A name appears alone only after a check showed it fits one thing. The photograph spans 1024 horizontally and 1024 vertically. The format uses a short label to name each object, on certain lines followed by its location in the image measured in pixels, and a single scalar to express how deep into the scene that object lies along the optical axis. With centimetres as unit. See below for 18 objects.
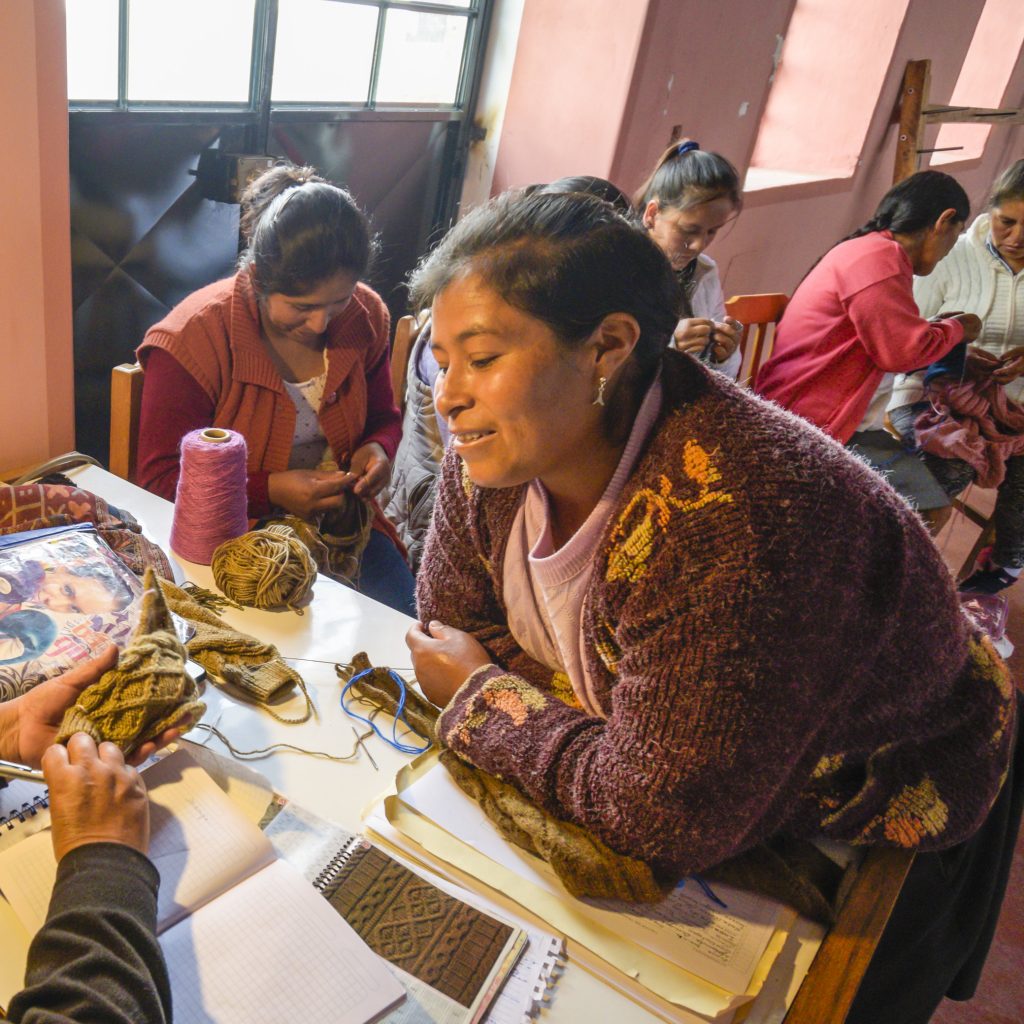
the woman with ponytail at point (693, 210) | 209
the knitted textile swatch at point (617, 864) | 90
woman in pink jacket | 232
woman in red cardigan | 152
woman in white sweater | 272
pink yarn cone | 131
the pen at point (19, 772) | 85
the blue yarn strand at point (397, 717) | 110
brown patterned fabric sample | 83
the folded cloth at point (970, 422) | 266
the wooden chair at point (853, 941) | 85
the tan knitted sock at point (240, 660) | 112
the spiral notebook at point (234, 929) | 76
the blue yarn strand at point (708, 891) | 92
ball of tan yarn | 128
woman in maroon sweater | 84
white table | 85
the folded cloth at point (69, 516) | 126
